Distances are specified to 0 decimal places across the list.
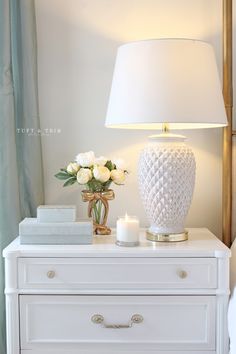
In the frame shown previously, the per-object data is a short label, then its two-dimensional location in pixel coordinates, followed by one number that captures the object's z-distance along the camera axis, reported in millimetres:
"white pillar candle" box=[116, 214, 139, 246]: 1563
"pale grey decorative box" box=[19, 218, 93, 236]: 1577
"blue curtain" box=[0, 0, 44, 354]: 1787
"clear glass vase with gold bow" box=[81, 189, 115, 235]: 1722
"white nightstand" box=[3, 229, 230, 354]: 1511
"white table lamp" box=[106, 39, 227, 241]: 1495
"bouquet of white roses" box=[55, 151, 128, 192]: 1674
